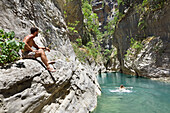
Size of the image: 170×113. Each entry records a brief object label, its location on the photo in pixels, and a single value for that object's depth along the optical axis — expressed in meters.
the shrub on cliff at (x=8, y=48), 2.85
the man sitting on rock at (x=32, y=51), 3.61
